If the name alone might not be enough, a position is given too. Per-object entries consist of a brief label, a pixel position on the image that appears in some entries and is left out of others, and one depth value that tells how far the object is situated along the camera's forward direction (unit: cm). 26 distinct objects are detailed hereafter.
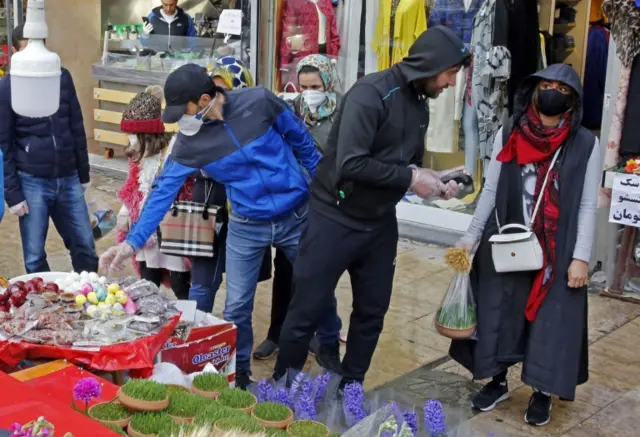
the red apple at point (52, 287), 376
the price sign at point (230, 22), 859
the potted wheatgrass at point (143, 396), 256
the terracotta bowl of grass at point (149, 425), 245
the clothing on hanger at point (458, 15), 711
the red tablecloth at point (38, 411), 235
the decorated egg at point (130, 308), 367
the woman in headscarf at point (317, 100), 489
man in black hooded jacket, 366
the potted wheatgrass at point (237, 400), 273
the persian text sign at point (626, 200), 569
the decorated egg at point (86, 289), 373
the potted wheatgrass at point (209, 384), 290
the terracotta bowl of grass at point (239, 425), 230
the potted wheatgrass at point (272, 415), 264
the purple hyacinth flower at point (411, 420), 273
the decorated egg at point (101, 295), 370
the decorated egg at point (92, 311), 357
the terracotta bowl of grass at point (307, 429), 258
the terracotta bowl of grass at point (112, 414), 253
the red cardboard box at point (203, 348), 384
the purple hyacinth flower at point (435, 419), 273
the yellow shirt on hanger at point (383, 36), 759
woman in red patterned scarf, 404
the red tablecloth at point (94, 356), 333
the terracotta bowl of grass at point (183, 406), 256
